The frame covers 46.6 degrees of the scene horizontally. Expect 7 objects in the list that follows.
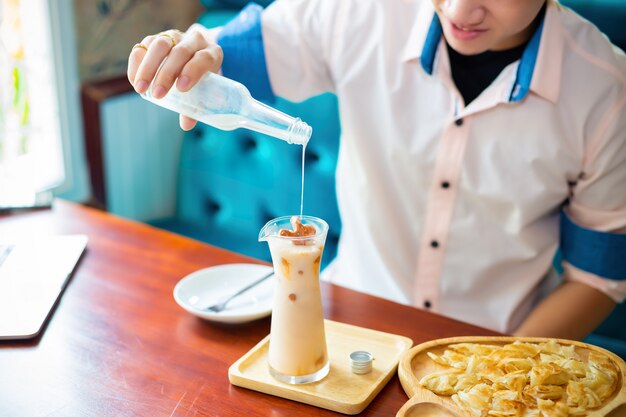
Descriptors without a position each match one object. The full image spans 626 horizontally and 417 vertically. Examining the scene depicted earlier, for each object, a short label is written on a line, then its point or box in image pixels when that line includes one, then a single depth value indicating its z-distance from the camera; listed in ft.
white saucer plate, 3.71
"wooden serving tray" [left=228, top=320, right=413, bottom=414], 3.08
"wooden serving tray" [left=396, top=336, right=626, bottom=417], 2.90
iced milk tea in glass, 3.14
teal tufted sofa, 6.65
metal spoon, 3.84
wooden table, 3.08
